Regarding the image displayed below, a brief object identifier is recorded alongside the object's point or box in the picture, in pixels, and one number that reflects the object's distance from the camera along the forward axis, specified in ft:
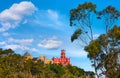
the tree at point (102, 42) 97.19
